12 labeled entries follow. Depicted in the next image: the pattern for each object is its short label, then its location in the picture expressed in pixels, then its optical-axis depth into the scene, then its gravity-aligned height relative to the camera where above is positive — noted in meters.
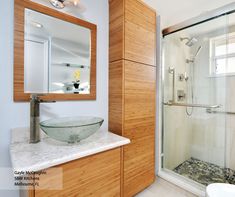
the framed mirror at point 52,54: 1.02 +0.37
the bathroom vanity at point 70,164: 0.72 -0.39
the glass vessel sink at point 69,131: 0.88 -0.22
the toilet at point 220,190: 1.04 -0.71
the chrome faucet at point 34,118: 0.93 -0.14
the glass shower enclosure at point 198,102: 1.80 -0.06
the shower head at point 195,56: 2.05 +0.62
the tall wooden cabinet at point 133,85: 1.34 +0.13
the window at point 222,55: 1.81 +0.59
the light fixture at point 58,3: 1.15 +0.78
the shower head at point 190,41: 1.99 +0.83
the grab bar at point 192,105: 1.89 -0.10
